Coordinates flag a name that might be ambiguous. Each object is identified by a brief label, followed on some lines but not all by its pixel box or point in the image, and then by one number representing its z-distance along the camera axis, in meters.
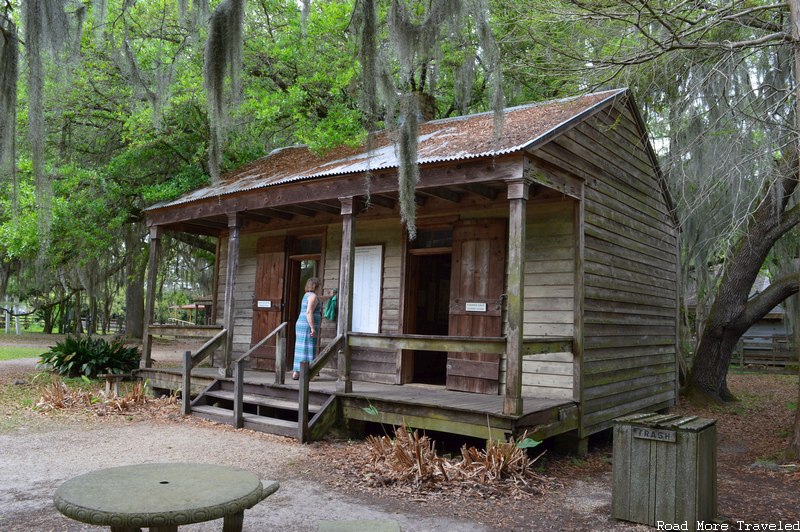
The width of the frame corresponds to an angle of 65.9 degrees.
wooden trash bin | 4.59
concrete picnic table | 2.96
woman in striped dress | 8.30
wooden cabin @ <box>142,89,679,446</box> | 6.93
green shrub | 11.98
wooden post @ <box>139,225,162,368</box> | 10.64
